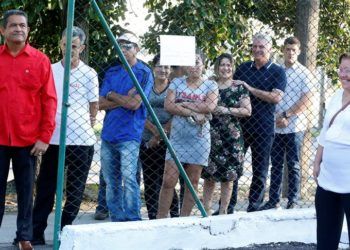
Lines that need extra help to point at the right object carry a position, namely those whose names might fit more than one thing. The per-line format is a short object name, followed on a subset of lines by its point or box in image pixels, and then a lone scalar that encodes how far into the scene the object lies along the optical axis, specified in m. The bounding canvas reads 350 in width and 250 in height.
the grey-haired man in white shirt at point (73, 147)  6.21
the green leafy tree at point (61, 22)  7.48
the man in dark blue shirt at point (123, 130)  6.40
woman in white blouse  5.10
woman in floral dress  6.83
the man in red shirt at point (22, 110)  5.66
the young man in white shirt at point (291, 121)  7.45
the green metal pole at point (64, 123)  5.48
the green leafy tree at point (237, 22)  8.06
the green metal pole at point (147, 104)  5.67
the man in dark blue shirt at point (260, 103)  7.05
